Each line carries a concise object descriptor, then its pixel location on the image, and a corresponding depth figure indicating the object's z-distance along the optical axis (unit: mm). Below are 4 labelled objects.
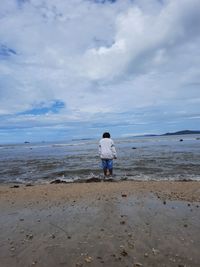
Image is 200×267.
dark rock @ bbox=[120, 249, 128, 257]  2618
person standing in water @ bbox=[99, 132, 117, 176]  8484
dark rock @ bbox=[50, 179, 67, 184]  7861
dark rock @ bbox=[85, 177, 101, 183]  7638
